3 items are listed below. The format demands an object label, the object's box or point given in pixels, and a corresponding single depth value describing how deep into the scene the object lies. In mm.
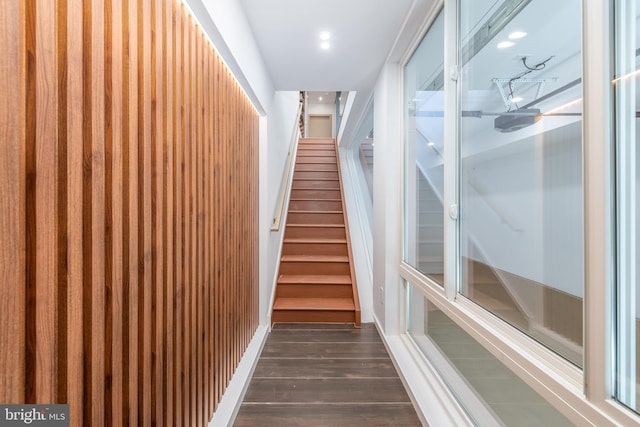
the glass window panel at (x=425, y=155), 2008
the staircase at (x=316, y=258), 3227
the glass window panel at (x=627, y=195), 767
